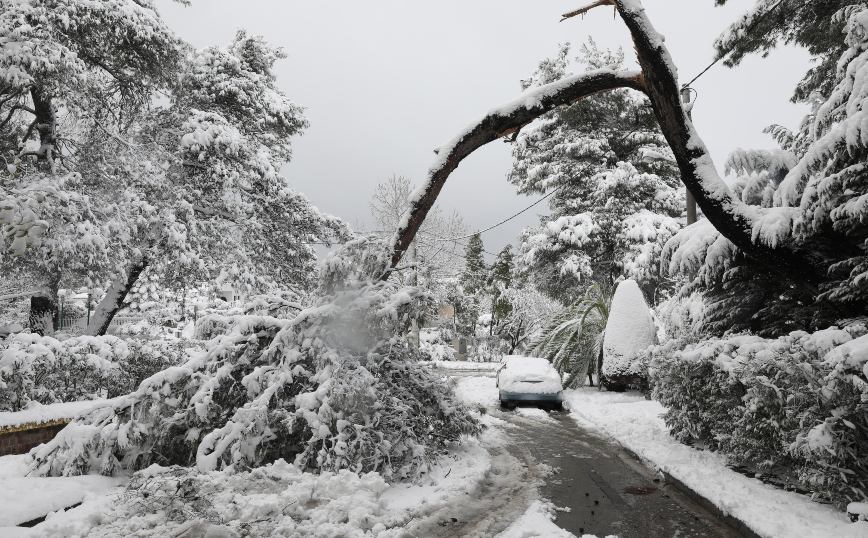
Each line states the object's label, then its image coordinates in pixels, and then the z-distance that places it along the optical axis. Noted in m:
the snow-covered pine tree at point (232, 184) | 14.08
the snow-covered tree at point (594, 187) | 23.56
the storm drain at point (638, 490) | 5.98
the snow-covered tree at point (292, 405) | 5.70
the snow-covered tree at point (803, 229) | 5.25
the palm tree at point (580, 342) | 16.66
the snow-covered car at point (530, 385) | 13.01
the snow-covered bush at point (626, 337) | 14.65
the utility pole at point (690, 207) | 13.43
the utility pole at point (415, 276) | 7.62
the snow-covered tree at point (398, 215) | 32.12
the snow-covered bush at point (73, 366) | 7.98
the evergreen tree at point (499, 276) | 36.63
